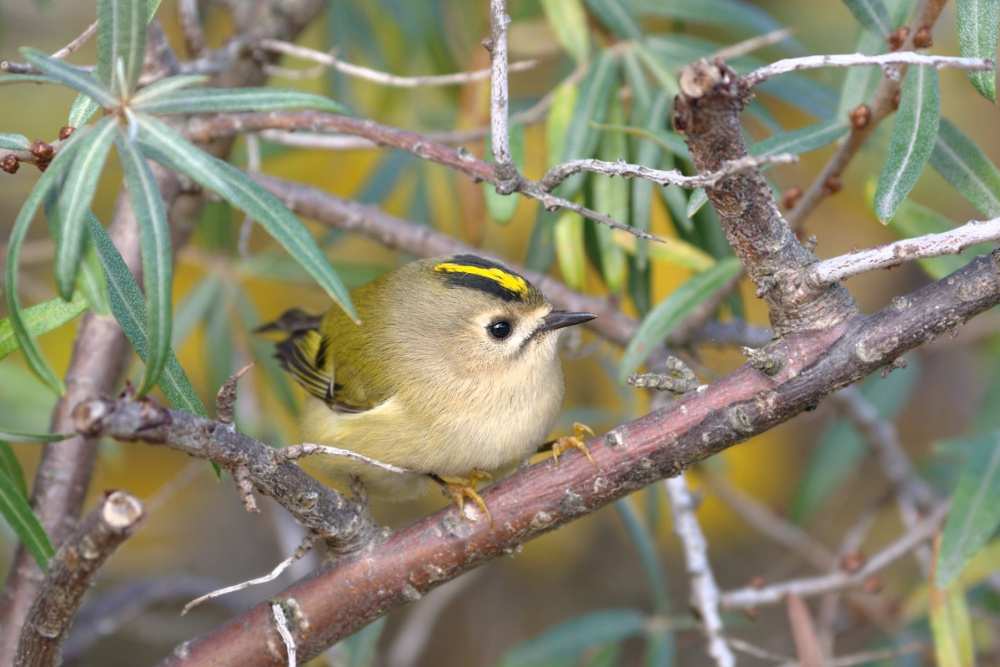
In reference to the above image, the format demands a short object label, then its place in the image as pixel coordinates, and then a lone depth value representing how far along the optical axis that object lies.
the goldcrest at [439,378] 2.72
